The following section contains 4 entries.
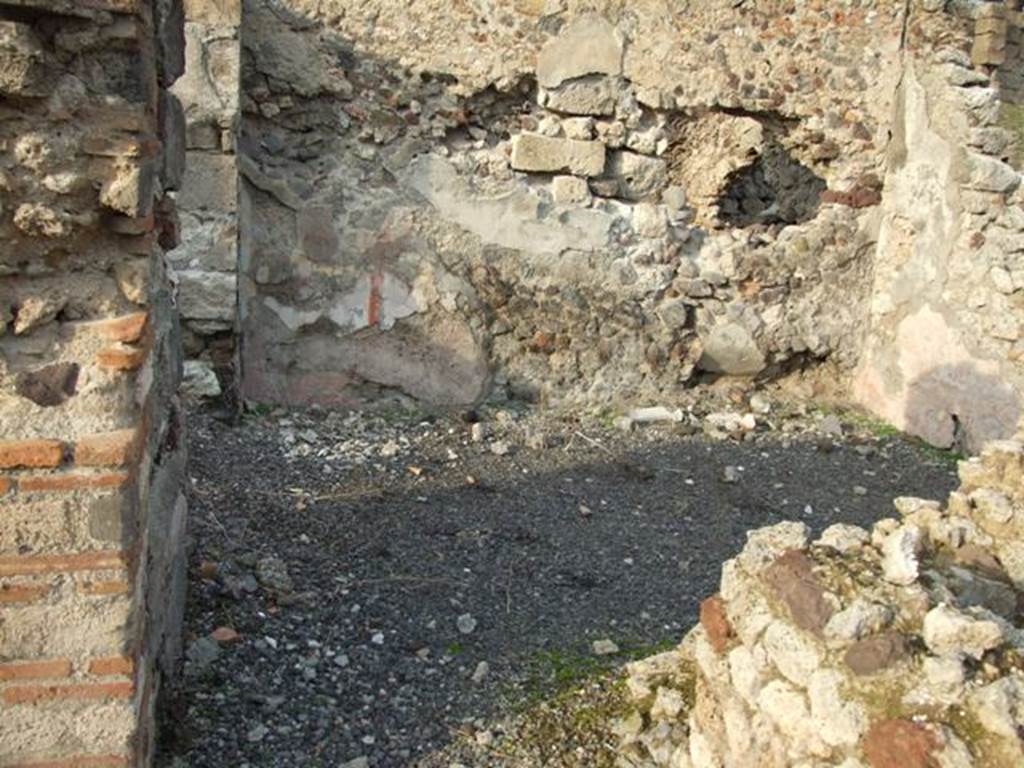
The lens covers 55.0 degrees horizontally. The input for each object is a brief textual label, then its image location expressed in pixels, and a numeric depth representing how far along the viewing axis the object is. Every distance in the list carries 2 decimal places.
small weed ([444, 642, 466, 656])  3.05
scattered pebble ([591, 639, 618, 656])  3.09
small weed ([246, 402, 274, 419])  5.18
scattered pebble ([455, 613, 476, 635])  3.19
